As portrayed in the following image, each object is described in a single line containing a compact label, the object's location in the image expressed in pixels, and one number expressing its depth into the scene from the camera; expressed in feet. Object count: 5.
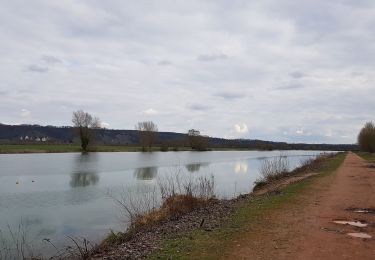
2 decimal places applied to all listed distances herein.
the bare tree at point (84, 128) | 307.58
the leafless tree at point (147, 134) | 381.58
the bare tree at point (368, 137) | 273.95
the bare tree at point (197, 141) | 420.40
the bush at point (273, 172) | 99.96
